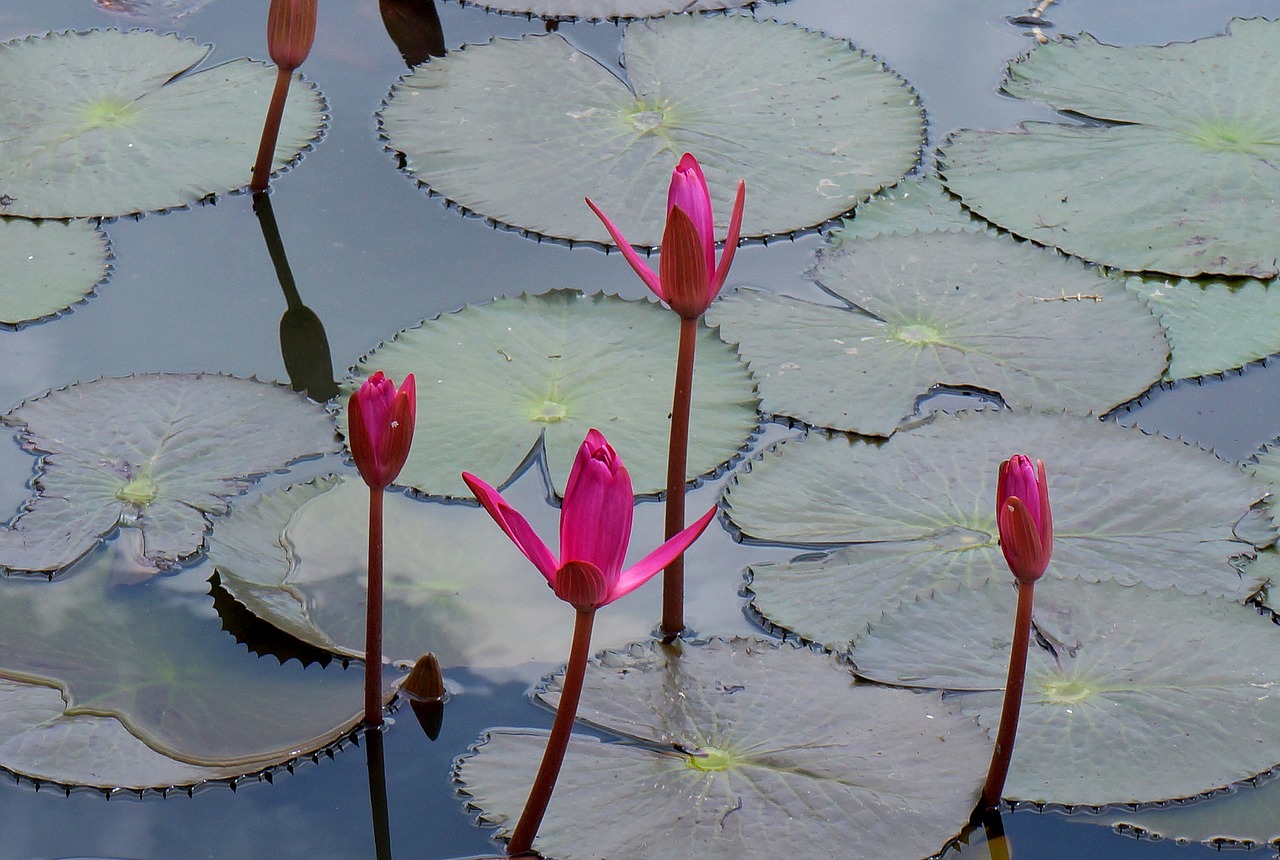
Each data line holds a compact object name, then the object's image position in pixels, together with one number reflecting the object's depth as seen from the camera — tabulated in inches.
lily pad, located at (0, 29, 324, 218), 226.5
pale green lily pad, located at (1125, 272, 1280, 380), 198.1
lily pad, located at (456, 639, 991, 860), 127.5
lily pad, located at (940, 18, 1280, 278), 217.5
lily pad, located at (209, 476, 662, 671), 154.6
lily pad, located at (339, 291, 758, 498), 178.4
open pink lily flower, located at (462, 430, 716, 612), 97.6
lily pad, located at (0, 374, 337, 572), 165.2
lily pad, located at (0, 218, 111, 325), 204.4
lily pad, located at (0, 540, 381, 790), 137.9
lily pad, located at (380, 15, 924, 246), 224.8
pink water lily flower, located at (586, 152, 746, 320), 122.6
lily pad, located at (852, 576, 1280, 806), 136.1
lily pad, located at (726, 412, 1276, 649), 161.0
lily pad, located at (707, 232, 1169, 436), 191.0
